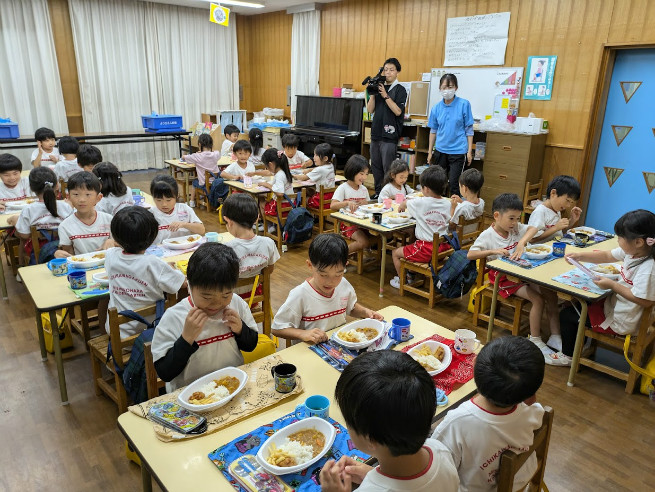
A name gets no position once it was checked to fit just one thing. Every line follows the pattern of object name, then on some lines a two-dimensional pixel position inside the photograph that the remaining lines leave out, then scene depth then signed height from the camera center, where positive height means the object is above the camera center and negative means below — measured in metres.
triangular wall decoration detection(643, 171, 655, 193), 5.56 -0.79
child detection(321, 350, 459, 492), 1.02 -0.67
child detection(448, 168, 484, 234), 3.99 -0.80
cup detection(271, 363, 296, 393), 1.66 -0.94
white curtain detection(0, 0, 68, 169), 8.12 +0.44
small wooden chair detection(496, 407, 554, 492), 1.24 -0.95
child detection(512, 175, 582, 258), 3.62 -0.76
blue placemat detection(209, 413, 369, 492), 1.29 -0.99
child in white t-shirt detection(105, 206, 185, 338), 2.39 -0.85
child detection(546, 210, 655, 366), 2.59 -0.95
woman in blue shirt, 6.13 -0.33
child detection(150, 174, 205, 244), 3.53 -0.86
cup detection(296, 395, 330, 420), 1.52 -0.96
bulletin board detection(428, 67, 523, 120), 6.38 +0.30
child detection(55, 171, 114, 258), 3.22 -0.85
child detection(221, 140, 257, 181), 6.07 -0.82
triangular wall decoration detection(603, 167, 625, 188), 5.84 -0.77
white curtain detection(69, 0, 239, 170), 8.95 +0.65
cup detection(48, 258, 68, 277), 2.79 -0.98
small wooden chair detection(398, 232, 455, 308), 3.86 -1.36
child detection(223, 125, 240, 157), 7.37 -0.57
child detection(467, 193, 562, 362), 3.31 -1.01
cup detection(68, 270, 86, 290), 2.57 -0.96
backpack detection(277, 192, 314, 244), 5.14 -1.31
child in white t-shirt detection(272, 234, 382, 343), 2.11 -0.88
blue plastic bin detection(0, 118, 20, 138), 7.34 -0.51
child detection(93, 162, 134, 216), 4.00 -0.77
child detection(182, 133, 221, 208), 6.52 -0.80
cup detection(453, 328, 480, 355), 1.95 -0.95
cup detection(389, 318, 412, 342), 2.03 -0.95
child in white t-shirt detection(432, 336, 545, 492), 1.37 -0.90
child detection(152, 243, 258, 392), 1.72 -0.84
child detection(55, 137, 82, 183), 5.42 -0.72
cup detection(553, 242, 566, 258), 3.31 -0.96
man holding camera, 6.32 -0.13
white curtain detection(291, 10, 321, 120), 9.23 +0.97
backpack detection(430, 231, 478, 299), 3.70 -1.28
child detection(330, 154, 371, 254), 4.67 -0.93
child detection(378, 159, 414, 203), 4.82 -0.77
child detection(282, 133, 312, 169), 6.34 -0.70
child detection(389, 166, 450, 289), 4.02 -0.90
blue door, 5.44 -0.37
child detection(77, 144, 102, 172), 4.97 -0.62
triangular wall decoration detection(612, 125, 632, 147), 5.68 -0.25
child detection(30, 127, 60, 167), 5.88 -0.66
